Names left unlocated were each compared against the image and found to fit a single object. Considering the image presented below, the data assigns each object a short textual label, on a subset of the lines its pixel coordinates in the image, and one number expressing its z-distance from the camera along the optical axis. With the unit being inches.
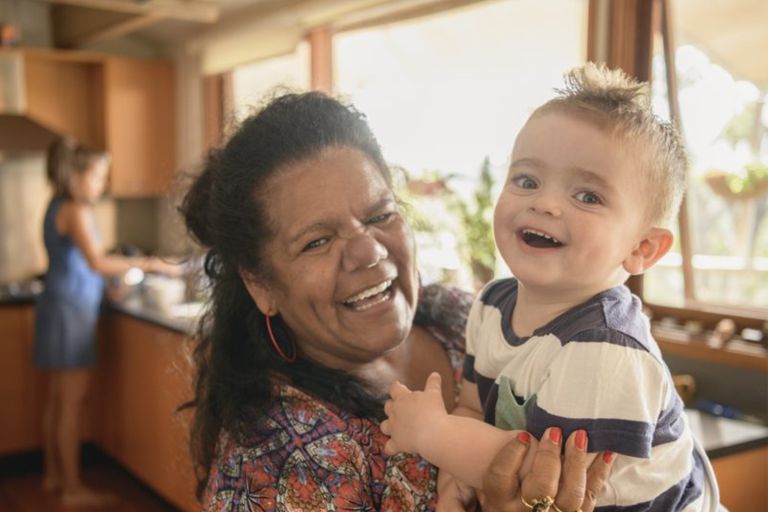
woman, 44.2
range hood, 181.8
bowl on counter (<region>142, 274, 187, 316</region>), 150.1
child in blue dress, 143.6
